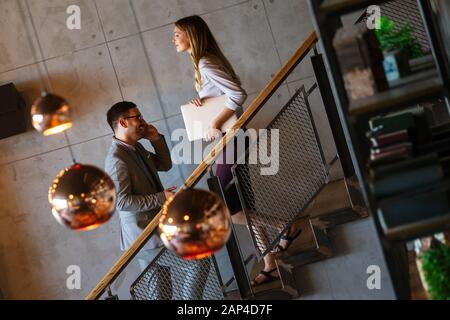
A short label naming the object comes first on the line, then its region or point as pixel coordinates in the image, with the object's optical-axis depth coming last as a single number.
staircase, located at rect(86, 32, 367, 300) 8.42
